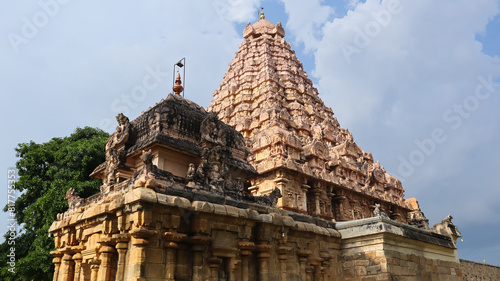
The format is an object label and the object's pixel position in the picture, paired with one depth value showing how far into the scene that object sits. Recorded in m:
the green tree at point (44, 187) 17.61
